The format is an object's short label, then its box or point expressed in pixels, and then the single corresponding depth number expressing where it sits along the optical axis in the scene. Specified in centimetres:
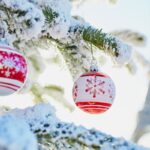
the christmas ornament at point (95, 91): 73
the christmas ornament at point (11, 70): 55
